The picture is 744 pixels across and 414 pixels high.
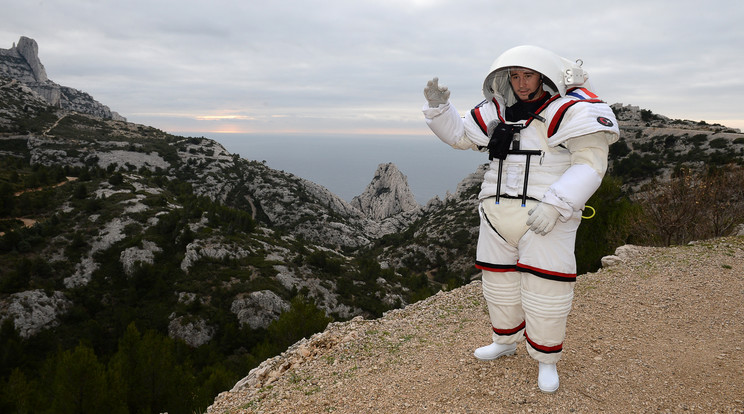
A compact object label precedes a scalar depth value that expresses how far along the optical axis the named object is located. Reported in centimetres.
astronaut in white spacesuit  345
